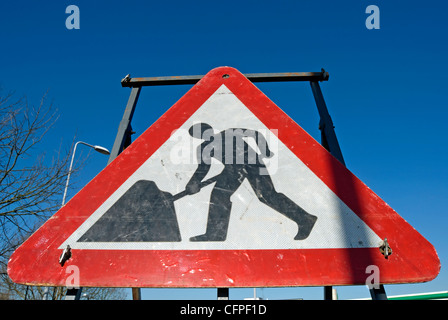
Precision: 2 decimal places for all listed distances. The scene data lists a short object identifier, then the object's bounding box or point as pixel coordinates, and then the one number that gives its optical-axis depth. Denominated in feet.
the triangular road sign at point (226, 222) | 3.34
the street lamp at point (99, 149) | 33.76
